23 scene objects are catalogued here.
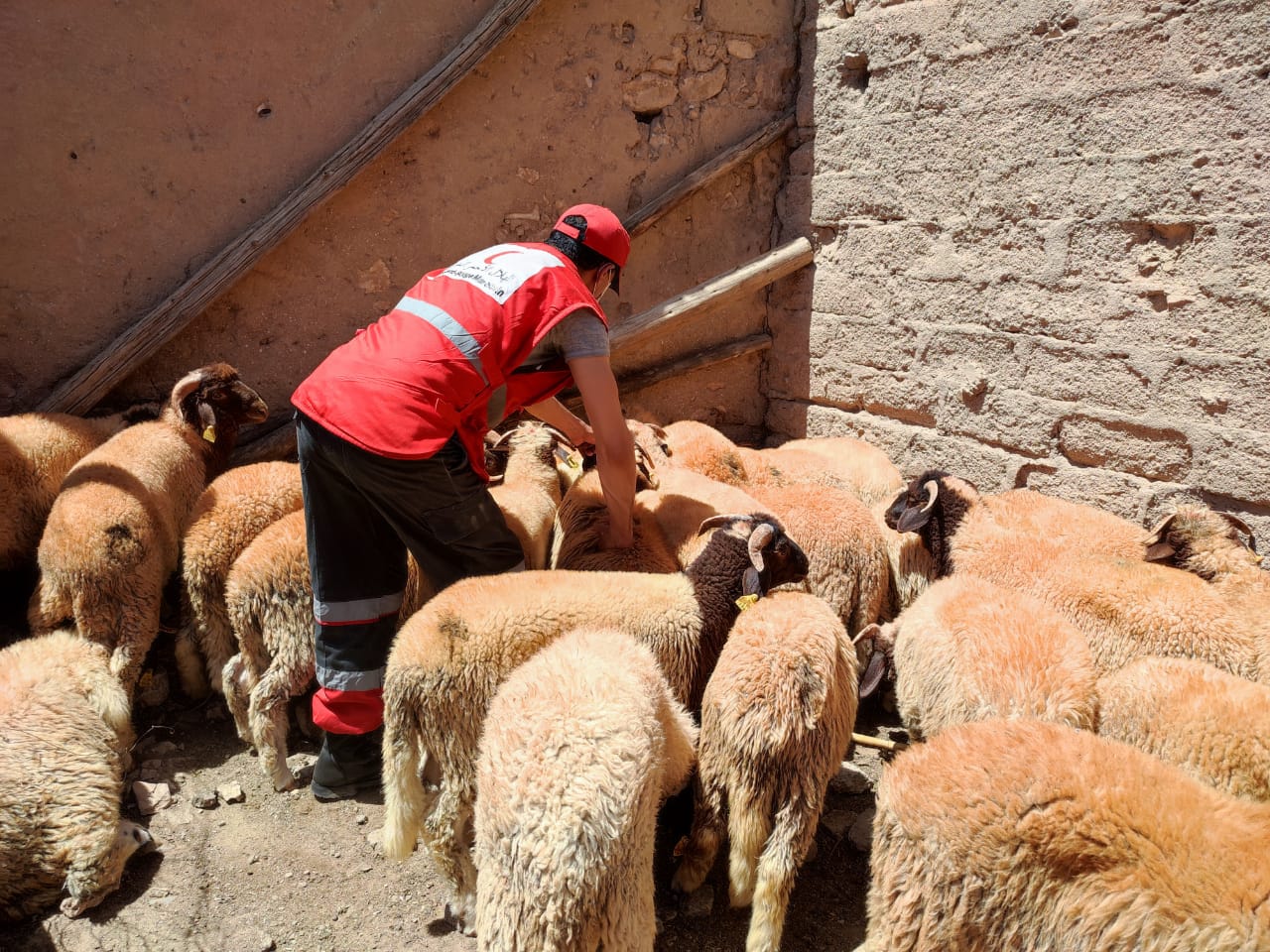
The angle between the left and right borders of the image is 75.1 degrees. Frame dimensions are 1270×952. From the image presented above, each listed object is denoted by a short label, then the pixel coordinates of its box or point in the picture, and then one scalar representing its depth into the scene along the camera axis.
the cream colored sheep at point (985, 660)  2.94
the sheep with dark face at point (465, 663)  2.88
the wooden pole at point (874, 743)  3.94
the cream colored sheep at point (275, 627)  3.73
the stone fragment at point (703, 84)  5.86
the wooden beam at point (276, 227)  4.87
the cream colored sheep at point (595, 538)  3.92
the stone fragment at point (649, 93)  5.73
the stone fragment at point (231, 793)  3.62
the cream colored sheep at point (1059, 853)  1.95
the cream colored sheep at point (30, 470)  4.43
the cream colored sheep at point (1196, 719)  2.72
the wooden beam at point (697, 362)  6.09
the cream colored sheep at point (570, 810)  2.16
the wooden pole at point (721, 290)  5.77
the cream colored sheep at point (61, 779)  3.02
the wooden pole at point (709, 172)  5.82
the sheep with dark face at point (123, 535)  3.93
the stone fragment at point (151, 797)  3.53
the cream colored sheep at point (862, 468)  5.11
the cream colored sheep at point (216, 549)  4.02
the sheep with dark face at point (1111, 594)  3.34
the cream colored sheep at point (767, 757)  2.82
